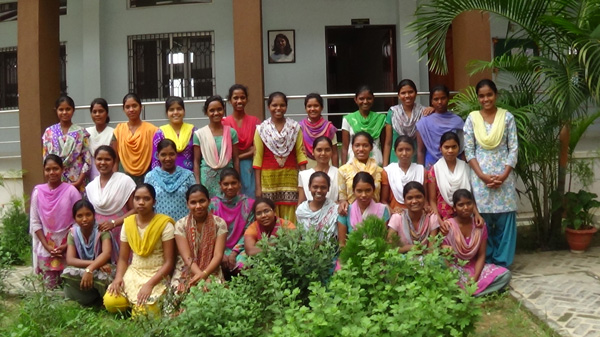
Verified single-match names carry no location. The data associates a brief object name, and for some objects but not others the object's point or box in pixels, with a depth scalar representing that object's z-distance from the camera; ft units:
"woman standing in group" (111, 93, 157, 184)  16.57
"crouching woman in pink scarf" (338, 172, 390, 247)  14.10
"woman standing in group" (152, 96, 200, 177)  16.37
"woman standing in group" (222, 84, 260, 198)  16.80
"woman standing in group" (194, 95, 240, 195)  16.17
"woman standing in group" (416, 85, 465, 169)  16.16
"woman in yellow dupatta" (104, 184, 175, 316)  13.71
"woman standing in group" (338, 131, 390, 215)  15.29
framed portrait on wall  29.04
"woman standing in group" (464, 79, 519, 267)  15.21
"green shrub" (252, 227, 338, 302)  12.92
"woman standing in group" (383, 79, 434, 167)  16.76
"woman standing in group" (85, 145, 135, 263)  15.33
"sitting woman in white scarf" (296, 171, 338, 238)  14.46
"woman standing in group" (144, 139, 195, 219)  15.40
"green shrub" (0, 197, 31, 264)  20.71
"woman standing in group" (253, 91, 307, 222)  16.39
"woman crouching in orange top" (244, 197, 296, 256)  14.40
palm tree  15.49
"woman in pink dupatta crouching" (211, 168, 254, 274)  15.23
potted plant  16.93
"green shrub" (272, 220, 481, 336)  9.37
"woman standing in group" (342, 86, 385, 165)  16.74
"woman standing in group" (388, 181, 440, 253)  14.05
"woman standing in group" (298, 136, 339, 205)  15.47
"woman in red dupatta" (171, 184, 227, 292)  13.98
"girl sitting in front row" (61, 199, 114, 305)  14.40
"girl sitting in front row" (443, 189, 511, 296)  14.19
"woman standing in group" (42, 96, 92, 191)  17.01
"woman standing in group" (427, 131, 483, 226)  15.19
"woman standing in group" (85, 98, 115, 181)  16.93
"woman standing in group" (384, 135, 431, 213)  15.12
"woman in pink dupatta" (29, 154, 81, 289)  15.58
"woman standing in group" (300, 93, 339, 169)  16.57
